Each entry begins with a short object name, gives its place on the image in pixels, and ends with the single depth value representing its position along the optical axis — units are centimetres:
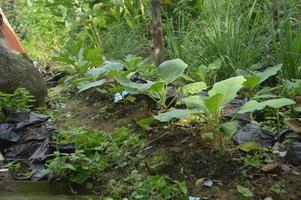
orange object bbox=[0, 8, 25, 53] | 412
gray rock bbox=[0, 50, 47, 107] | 380
